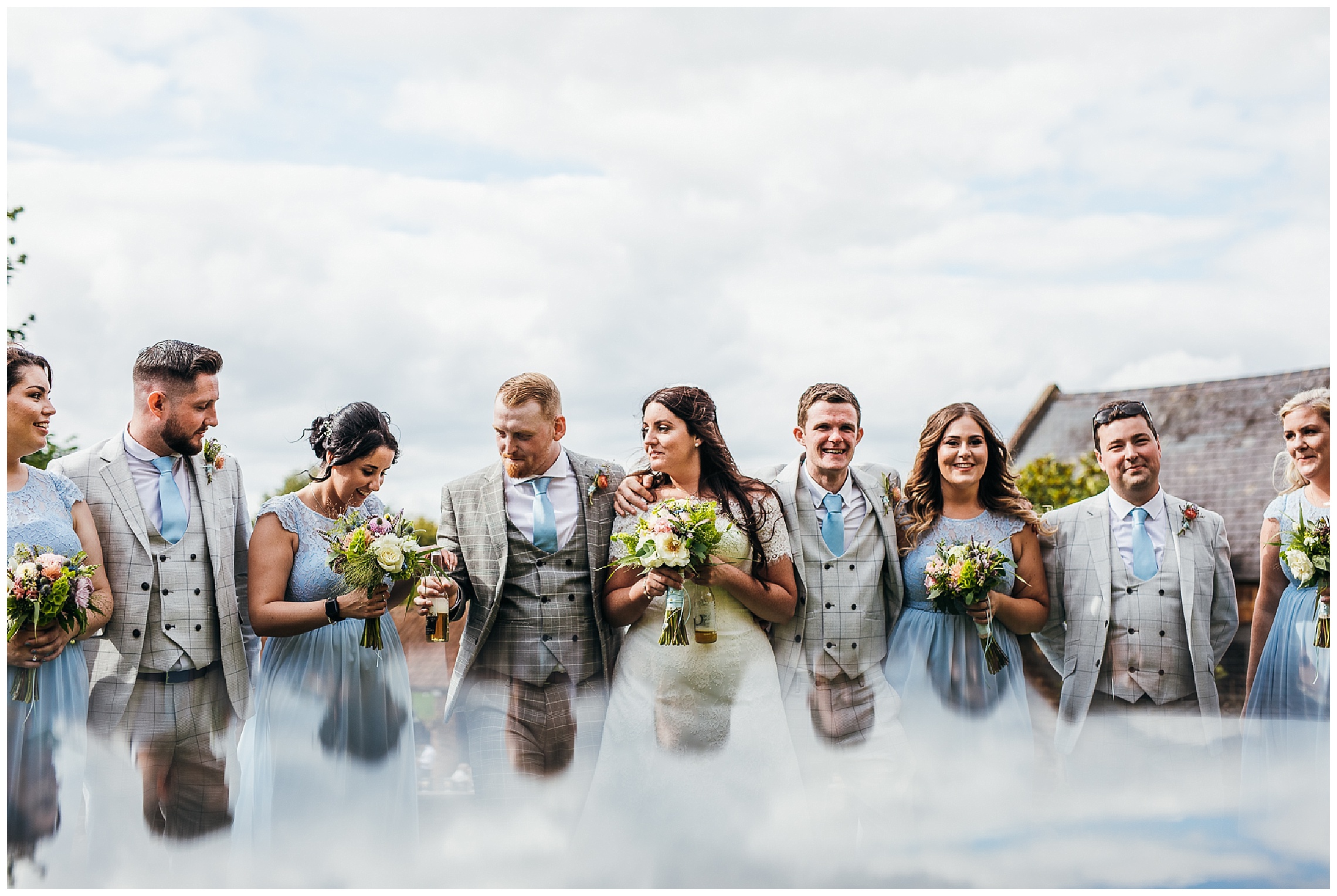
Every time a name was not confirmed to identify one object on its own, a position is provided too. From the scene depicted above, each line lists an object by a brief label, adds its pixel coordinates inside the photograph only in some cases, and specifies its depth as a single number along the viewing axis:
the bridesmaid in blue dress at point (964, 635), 7.35
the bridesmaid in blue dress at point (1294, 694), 7.39
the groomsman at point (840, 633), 7.28
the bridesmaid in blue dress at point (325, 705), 7.06
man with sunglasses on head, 7.43
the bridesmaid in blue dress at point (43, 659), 6.65
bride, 7.07
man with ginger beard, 7.11
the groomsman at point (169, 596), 6.98
